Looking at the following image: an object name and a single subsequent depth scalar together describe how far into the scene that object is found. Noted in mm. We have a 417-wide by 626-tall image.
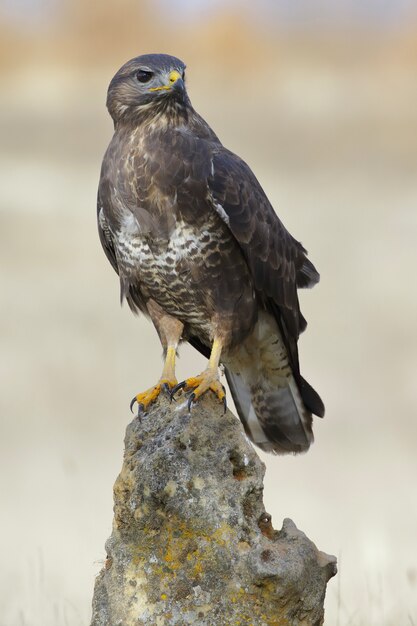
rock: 11328
